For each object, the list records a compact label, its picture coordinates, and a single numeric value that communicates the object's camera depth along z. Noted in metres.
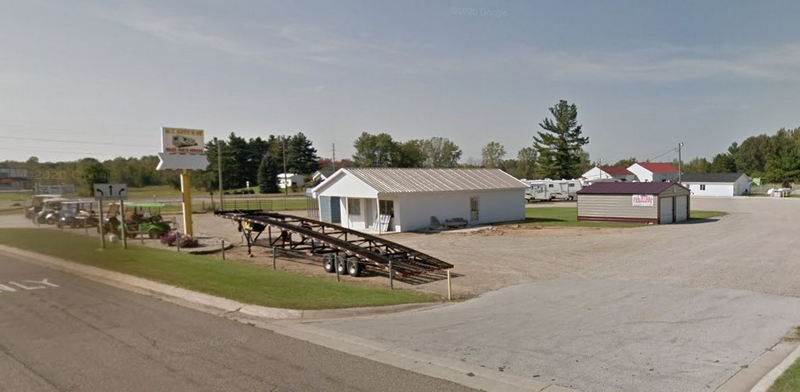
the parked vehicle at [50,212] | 35.16
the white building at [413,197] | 31.31
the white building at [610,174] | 90.25
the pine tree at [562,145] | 82.06
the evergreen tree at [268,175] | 102.44
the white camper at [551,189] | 63.75
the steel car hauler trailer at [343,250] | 15.94
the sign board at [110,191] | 20.19
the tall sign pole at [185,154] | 27.62
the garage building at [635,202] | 33.16
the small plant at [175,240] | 24.30
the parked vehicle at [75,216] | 32.50
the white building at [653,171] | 96.81
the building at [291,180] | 105.12
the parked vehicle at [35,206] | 38.59
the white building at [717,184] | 75.38
